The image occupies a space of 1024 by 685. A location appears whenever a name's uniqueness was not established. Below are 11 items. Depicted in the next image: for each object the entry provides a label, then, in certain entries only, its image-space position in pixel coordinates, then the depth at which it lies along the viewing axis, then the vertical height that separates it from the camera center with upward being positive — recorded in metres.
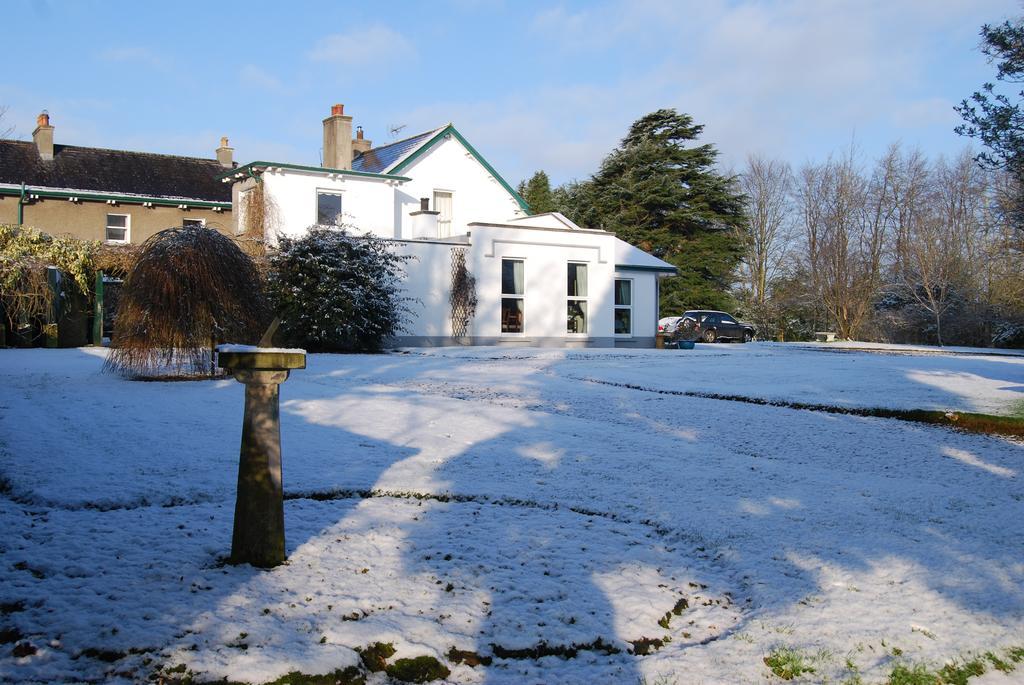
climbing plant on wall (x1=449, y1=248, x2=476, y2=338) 23.84 +0.74
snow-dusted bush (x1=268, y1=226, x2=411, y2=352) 18.80 +0.64
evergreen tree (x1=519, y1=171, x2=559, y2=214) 50.44 +7.83
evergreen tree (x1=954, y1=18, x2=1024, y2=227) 9.73 +2.45
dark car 35.38 -0.14
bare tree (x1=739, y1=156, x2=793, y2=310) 47.56 +5.32
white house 24.00 +2.30
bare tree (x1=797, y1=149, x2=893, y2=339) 39.88 +4.27
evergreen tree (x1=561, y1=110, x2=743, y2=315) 44.41 +6.16
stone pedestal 4.15 -0.74
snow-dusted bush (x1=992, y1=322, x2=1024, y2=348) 29.89 -0.39
